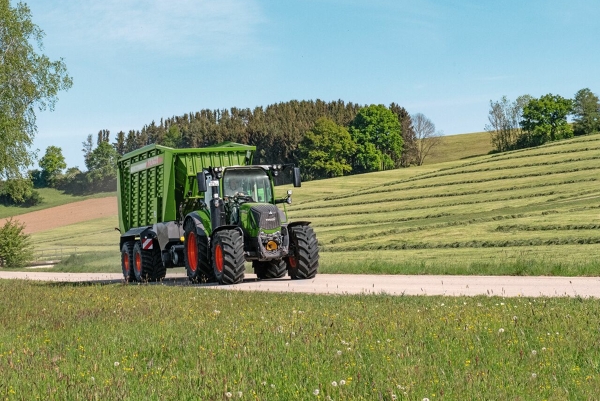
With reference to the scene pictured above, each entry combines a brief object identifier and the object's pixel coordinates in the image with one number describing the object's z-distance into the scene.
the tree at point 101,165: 129.25
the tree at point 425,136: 153.38
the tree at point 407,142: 137.38
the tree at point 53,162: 175.76
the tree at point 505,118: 144.93
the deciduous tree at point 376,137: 126.75
